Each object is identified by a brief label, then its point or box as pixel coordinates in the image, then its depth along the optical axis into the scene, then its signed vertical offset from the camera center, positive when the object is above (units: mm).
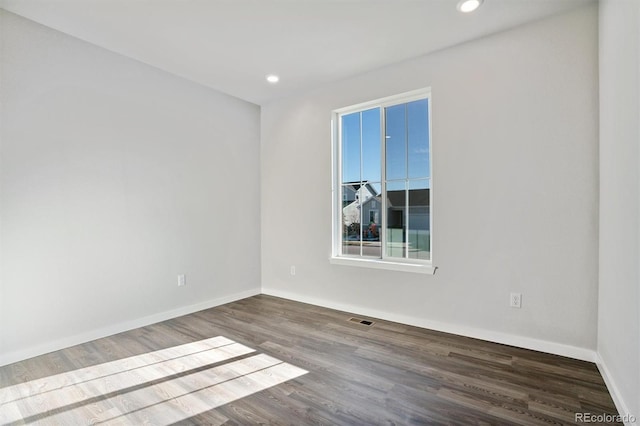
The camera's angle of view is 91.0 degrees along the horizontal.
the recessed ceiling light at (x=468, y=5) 2325 +1545
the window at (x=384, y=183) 3291 +311
